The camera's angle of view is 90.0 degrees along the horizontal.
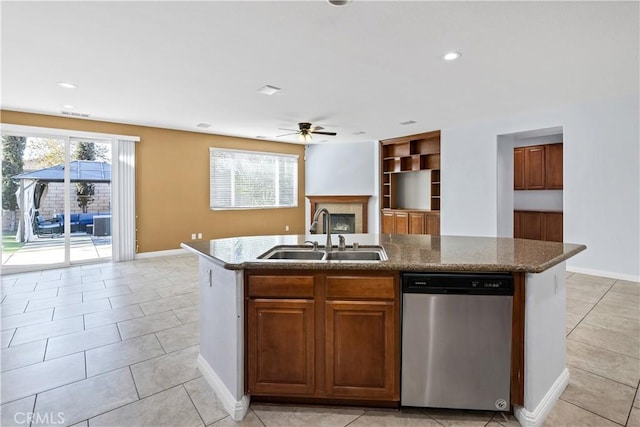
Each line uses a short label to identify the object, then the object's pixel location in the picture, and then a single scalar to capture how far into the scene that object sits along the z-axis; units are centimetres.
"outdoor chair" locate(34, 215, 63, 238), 530
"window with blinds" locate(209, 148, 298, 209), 724
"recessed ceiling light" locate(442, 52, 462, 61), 306
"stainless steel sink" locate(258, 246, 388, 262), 227
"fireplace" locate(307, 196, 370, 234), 814
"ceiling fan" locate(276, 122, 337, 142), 574
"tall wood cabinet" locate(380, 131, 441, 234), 703
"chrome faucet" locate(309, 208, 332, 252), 224
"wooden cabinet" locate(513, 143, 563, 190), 660
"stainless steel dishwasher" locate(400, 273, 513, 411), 173
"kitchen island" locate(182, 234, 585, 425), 174
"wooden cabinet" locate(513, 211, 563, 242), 657
